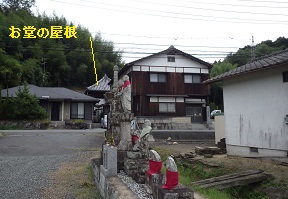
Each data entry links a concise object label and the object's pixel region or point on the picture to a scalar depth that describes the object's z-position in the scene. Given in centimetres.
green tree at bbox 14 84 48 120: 2339
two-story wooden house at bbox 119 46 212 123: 2592
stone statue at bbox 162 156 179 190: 360
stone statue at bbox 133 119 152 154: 615
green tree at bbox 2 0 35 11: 4184
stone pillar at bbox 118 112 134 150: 666
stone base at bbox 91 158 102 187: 675
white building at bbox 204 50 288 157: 857
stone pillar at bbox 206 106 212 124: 2663
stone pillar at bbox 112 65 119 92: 794
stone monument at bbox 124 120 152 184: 592
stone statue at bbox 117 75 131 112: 661
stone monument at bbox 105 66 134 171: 664
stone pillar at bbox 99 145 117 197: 570
